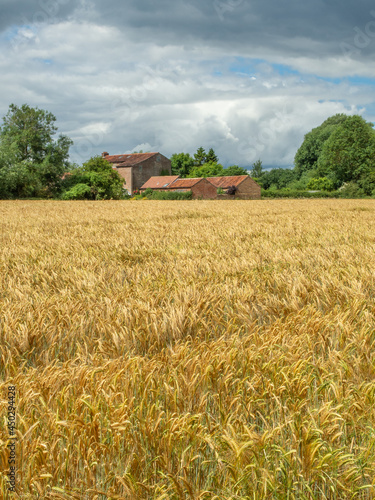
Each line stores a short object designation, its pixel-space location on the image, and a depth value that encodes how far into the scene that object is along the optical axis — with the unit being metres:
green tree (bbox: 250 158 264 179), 156.46
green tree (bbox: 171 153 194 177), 133.12
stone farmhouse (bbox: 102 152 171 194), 103.31
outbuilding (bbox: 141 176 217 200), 85.00
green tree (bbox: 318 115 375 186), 85.14
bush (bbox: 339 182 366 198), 74.12
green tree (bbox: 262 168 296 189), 132.12
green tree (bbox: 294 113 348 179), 115.75
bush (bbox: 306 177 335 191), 95.94
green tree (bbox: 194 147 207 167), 139.00
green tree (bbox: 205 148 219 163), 139.50
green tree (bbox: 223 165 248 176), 136.25
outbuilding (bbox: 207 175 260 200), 86.25
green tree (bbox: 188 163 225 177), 127.76
